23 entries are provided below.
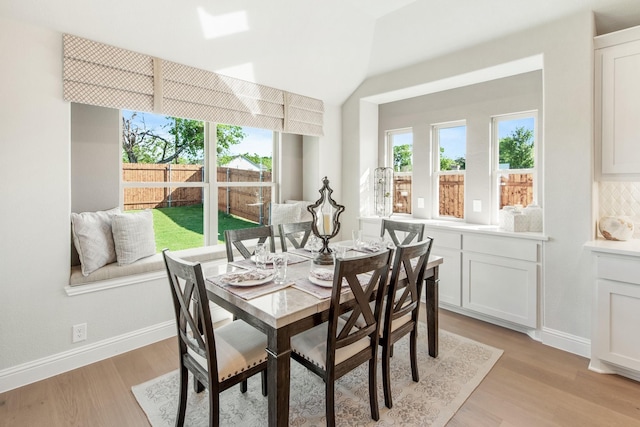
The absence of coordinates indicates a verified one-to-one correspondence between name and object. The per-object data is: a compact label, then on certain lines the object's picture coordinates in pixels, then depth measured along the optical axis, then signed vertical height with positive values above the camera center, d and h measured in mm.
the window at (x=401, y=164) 4387 +631
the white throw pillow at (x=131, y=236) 2754 -209
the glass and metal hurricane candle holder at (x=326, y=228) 2352 -119
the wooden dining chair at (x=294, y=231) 2961 -183
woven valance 2449 +1071
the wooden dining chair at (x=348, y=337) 1674 -700
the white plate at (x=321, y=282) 1904 -407
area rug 1963 -1192
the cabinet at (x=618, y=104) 2451 +801
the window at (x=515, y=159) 3387 +542
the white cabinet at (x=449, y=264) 3445 -549
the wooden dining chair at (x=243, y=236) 2568 -194
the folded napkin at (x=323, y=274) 1978 -376
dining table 1559 -478
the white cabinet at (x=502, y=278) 2953 -620
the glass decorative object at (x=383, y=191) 4426 +268
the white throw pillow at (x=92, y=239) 2559 -217
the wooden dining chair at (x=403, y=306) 1965 -605
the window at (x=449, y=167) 3904 +532
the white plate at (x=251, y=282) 1881 -400
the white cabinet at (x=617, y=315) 2273 -725
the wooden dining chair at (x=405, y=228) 2946 -158
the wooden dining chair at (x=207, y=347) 1572 -717
